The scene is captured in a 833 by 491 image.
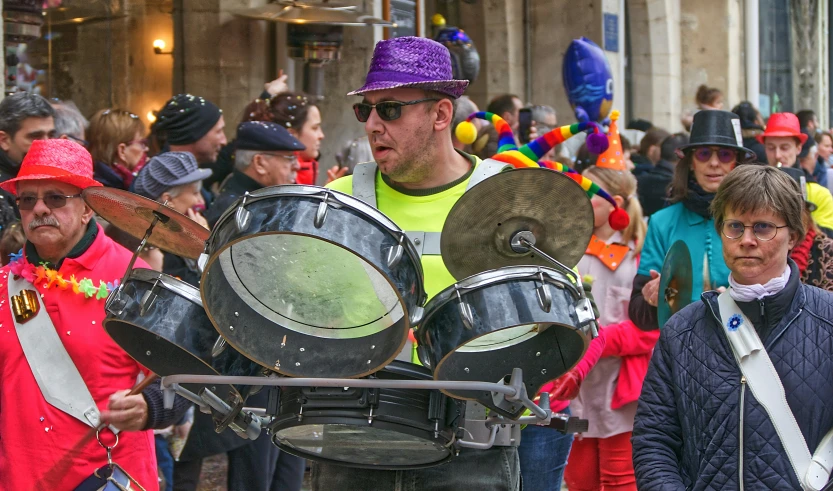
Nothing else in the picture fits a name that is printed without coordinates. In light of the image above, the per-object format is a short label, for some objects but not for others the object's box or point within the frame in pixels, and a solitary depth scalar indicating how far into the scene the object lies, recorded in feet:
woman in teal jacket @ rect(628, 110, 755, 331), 16.44
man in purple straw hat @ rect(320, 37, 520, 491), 11.86
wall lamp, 34.87
